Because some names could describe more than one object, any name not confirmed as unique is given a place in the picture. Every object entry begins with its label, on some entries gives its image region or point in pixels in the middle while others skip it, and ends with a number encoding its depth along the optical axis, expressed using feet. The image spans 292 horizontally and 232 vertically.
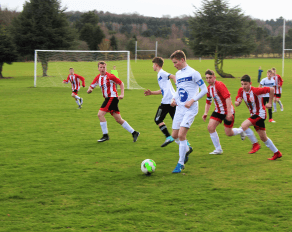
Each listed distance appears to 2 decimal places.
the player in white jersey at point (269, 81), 82.10
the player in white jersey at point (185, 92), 38.45
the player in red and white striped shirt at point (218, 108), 42.88
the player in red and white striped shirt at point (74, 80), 104.27
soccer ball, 38.06
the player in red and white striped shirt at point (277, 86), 85.80
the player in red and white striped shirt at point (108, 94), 55.77
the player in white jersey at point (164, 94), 50.43
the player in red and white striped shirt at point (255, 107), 43.24
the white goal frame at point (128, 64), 170.09
